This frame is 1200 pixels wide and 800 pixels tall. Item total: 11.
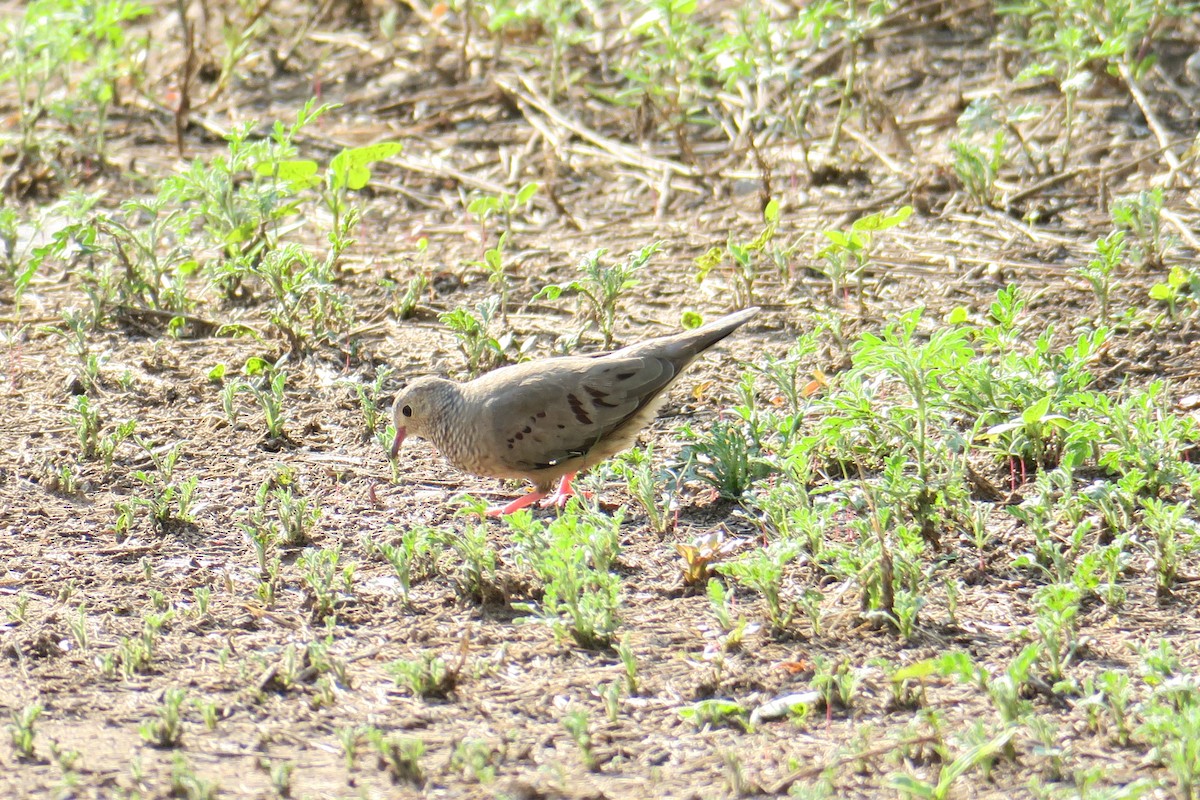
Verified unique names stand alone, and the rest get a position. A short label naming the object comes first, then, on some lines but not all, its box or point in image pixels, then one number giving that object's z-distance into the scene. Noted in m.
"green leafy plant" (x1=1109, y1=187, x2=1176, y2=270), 13.49
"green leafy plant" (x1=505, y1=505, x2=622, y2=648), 8.58
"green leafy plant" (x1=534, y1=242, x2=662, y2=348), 12.88
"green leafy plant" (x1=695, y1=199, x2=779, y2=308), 13.73
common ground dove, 11.15
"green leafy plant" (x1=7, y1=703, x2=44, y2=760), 7.62
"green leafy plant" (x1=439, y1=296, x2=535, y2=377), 12.83
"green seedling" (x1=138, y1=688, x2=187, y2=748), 7.71
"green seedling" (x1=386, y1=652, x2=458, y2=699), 8.23
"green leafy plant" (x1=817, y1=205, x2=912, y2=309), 12.92
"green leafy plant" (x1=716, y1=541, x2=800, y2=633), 8.58
